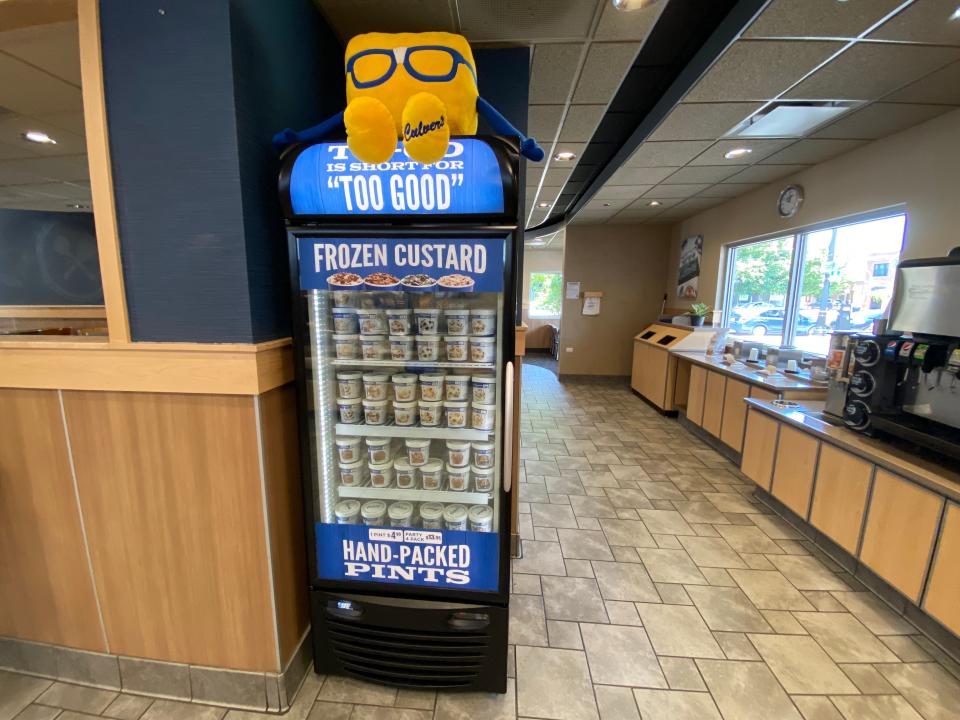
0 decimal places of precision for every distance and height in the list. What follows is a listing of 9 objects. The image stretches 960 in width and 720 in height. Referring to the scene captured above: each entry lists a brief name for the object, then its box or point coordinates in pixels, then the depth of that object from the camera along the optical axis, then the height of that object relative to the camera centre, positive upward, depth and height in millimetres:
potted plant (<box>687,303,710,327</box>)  5094 -144
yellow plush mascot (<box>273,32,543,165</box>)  1337 +787
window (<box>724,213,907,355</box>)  3072 +218
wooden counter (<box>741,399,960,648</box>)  1664 -1052
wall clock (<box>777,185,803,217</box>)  3781 +1049
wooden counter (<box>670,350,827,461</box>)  3113 -832
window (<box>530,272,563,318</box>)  11125 +184
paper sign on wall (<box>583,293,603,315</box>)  6938 -22
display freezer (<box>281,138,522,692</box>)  1240 -413
